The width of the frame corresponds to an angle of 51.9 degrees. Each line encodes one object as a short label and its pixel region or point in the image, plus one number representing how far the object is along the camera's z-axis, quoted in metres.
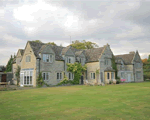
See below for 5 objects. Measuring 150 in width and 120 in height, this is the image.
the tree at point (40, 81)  30.66
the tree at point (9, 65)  49.53
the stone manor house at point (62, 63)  31.89
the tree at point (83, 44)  64.62
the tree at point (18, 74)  35.53
